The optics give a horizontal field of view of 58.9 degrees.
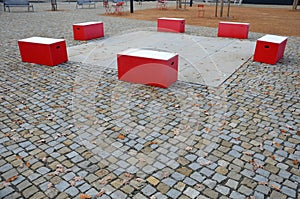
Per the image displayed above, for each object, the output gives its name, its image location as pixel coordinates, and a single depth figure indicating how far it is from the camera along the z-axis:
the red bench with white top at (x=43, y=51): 7.25
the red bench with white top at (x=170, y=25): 12.65
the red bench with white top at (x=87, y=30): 10.71
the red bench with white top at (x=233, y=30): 11.31
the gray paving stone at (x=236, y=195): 2.98
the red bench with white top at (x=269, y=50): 7.53
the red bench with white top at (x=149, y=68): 5.84
